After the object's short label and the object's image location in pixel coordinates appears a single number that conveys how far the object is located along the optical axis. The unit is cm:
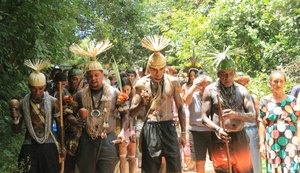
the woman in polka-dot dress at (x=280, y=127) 599
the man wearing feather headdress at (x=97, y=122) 536
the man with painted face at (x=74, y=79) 707
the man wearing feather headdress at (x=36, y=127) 551
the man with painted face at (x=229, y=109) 550
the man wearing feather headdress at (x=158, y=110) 549
